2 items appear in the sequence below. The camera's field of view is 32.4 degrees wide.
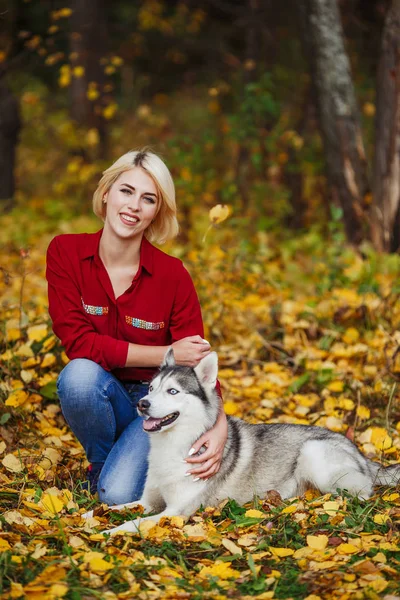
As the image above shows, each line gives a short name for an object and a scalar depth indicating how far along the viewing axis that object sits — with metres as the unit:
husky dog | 3.57
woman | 3.81
